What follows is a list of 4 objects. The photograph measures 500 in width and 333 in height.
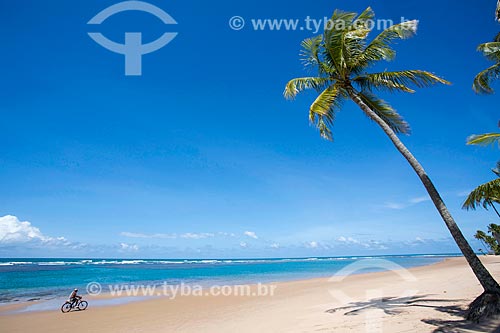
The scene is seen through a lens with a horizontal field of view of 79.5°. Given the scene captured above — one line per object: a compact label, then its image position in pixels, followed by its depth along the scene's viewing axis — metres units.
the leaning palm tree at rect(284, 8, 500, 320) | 8.61
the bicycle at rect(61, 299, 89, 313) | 13.66
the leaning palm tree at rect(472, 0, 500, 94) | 8.47
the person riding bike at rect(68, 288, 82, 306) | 13.63
